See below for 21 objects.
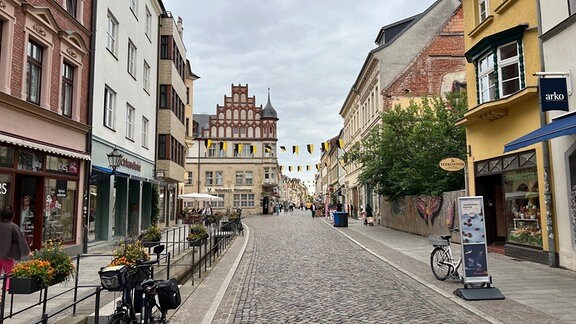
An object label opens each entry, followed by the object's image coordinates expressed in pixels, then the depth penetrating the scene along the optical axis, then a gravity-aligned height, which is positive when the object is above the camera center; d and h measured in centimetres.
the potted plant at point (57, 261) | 612 -72
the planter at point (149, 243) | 1219 -97
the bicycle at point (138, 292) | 498 -99
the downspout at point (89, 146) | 1516 +221
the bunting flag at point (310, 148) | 4319 +563
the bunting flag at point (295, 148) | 4634 +603
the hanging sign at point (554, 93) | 1074 +263
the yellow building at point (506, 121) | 1266 +266
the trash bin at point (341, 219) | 3142 -94
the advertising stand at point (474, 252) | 846 -95
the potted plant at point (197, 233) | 1402 -83
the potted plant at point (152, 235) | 1354 -84
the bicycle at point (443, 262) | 1000 -131
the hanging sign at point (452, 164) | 1705 +153
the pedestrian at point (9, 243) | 743 -56
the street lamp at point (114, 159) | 1581 +176
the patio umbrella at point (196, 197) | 3294 +79
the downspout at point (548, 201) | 1165 +5
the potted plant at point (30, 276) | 548 -83
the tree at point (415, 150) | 2209 +286
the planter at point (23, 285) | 546 -93
